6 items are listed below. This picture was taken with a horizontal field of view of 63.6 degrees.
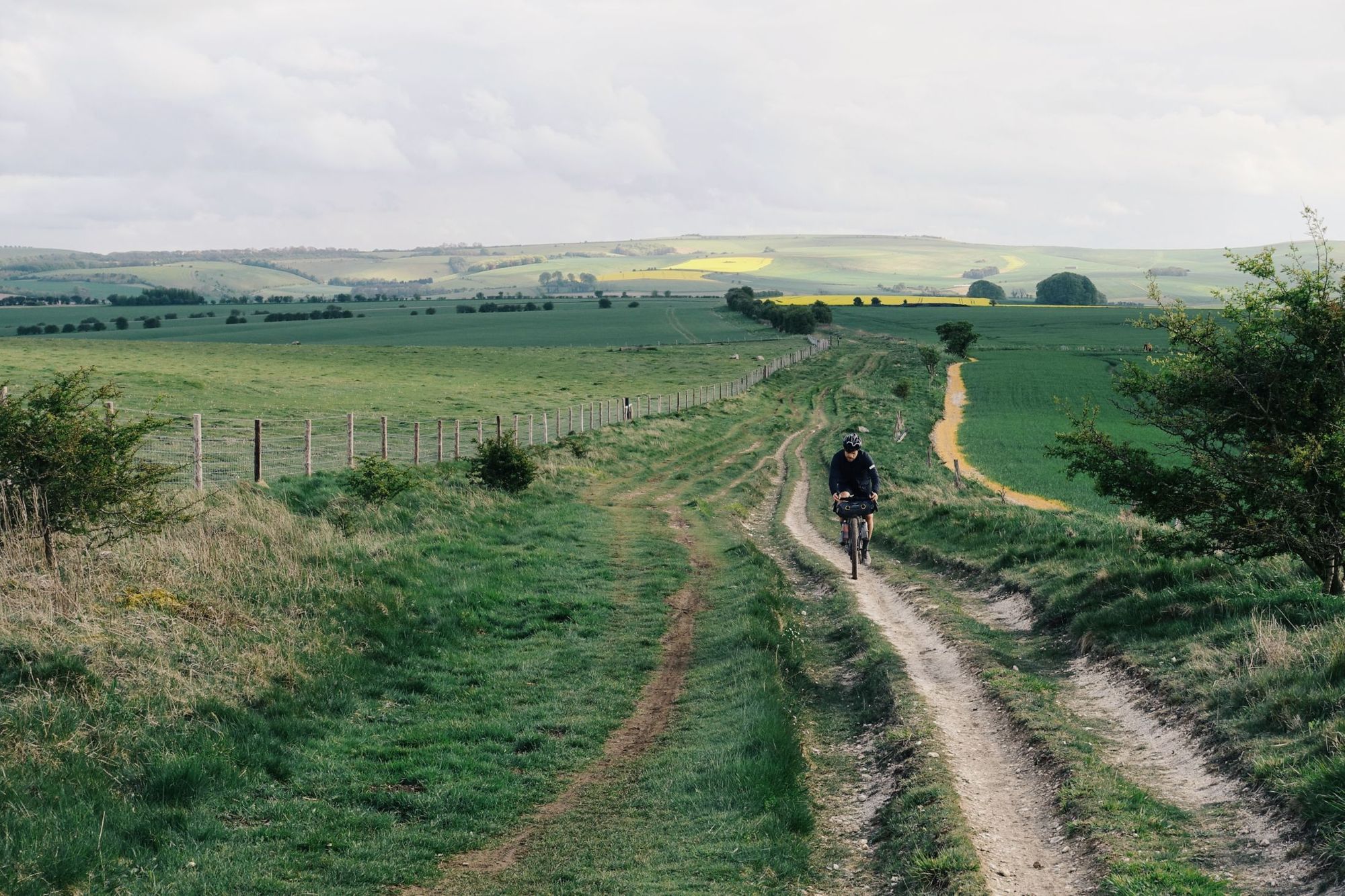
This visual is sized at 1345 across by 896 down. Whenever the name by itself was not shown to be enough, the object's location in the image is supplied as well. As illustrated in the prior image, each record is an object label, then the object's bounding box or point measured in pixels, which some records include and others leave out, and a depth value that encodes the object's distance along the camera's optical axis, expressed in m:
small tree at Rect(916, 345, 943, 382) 87.50
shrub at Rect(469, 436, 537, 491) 25.88
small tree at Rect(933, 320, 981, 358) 103.19
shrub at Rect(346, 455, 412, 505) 22.27
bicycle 18.03
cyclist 17.91
